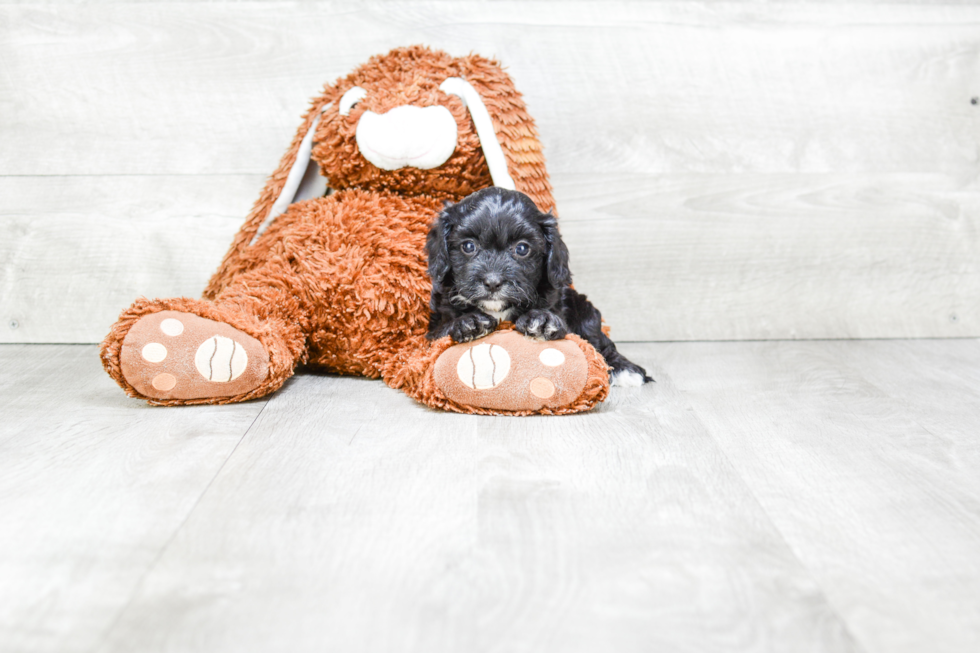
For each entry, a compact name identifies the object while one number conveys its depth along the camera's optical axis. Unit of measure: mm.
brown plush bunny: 1531
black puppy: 1555
